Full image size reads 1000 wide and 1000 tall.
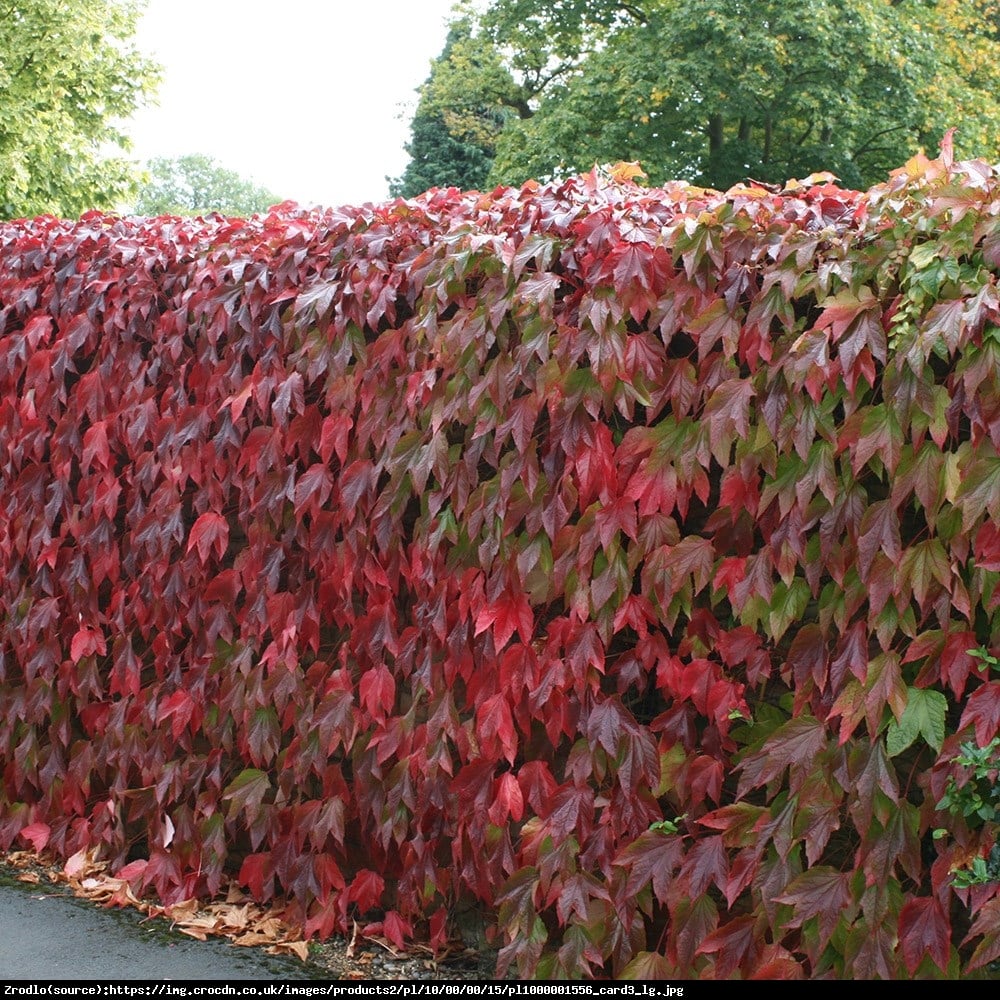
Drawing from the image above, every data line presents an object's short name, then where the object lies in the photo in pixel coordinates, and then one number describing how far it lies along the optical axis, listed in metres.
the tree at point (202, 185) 90.88
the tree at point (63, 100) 17.50
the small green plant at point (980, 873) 2.33
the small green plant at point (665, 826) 2.81
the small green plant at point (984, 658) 2.37
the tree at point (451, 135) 29.39
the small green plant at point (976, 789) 2.33
